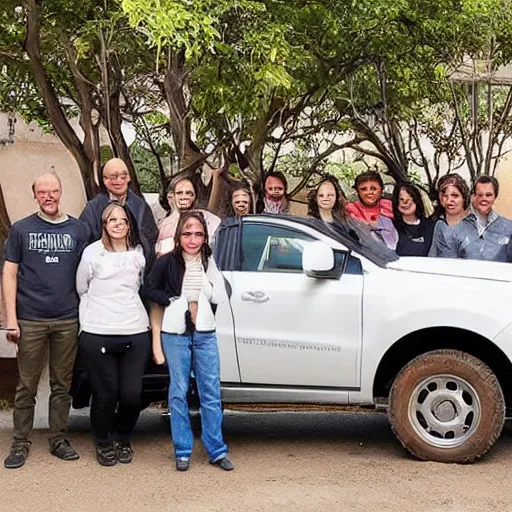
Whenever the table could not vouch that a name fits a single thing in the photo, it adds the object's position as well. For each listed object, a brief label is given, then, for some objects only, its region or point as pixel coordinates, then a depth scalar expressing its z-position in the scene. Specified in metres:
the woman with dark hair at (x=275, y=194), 7.92
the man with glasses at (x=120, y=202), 6.42
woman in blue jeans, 5.89
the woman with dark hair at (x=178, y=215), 6.49
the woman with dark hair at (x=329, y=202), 6.82
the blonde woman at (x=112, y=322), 5.90
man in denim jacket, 6.76
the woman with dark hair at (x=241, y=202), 7.22
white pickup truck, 5.95
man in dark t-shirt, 5.93
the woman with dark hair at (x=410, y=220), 7.32
